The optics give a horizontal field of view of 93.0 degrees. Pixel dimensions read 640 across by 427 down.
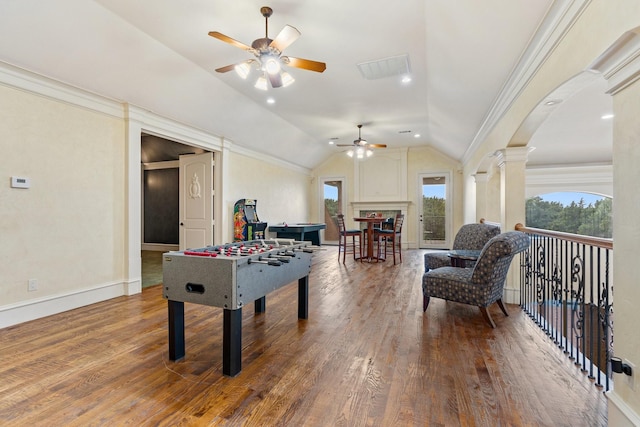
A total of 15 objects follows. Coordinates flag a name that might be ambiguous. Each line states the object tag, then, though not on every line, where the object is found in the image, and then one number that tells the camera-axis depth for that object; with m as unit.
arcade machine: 6.40
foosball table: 2.10
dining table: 6.35
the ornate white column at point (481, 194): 6.13
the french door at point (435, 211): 9.07
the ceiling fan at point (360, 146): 6.78
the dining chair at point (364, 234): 6.97
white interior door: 6.06
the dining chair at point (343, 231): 6.91
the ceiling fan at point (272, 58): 2.66
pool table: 7.76
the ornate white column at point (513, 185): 3.65
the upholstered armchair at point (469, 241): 4.34
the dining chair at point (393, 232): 6.74
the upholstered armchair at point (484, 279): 2.88
